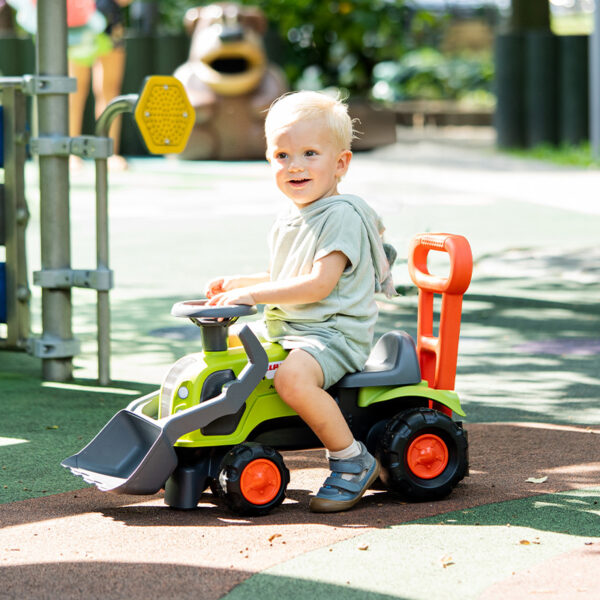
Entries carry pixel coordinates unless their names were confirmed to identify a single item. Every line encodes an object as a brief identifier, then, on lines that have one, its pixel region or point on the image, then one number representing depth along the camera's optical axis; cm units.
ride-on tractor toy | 705
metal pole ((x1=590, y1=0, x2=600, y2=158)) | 3289
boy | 723
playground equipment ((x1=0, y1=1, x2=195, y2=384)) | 1076
